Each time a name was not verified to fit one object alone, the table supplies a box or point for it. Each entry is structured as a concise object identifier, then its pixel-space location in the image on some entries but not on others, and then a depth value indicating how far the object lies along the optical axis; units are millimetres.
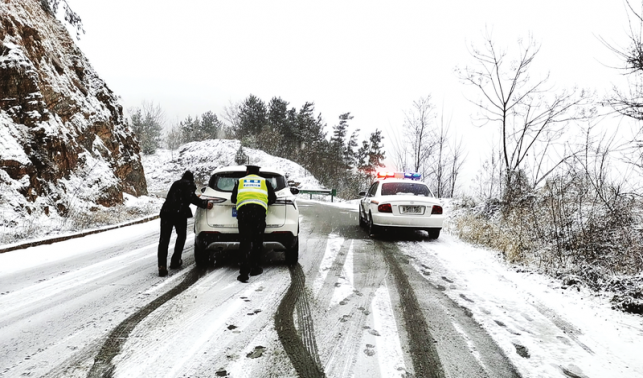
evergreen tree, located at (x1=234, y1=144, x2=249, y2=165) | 40688
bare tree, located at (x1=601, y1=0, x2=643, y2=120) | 5766
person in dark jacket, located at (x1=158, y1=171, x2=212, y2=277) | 5172
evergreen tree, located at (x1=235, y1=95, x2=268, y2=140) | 56562
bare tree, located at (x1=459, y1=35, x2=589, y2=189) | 14422
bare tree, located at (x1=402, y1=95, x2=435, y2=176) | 22562
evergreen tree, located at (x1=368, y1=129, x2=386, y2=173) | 49506
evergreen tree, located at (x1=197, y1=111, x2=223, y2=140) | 62469
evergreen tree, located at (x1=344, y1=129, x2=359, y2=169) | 52375
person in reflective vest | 4945
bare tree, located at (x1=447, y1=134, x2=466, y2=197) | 21719
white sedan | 8352
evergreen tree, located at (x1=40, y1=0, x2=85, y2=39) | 14016
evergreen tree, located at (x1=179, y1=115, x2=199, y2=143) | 65000
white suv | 5312
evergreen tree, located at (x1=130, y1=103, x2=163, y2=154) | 50666
